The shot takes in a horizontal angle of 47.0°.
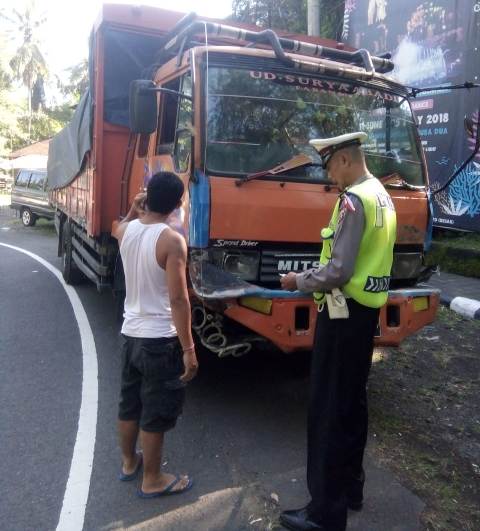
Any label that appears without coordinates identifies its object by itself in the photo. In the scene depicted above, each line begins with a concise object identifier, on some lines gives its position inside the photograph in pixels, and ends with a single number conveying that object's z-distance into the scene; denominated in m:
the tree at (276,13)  14.01
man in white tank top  2.92
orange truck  3.70
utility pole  9.62
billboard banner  8.95
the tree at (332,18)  13.19
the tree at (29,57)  46.25
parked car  17.61
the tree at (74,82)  43.81
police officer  2.64
